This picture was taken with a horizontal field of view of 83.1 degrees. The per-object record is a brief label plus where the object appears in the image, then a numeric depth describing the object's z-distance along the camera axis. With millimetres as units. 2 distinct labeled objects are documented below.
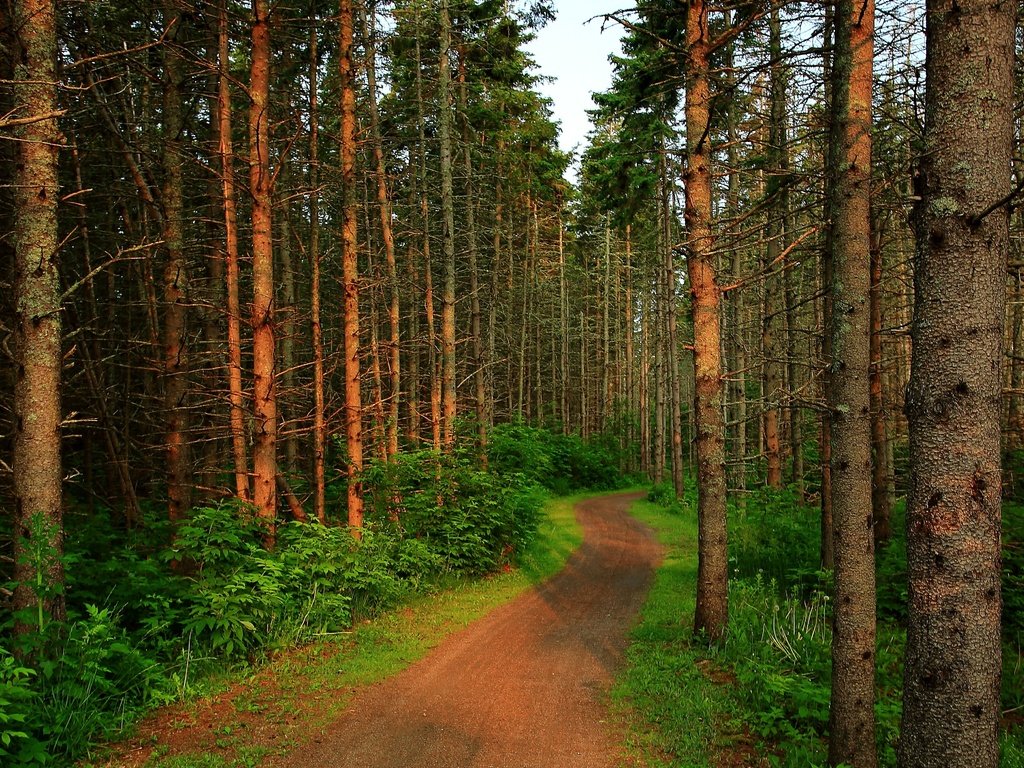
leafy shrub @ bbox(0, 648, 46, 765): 3850
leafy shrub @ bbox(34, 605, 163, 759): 4430
